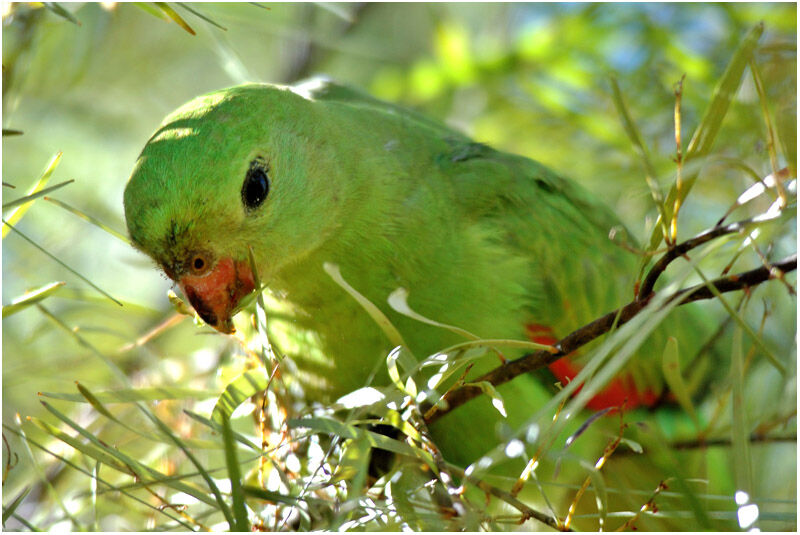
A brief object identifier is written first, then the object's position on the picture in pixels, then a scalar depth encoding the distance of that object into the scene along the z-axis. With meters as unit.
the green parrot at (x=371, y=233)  1.59
